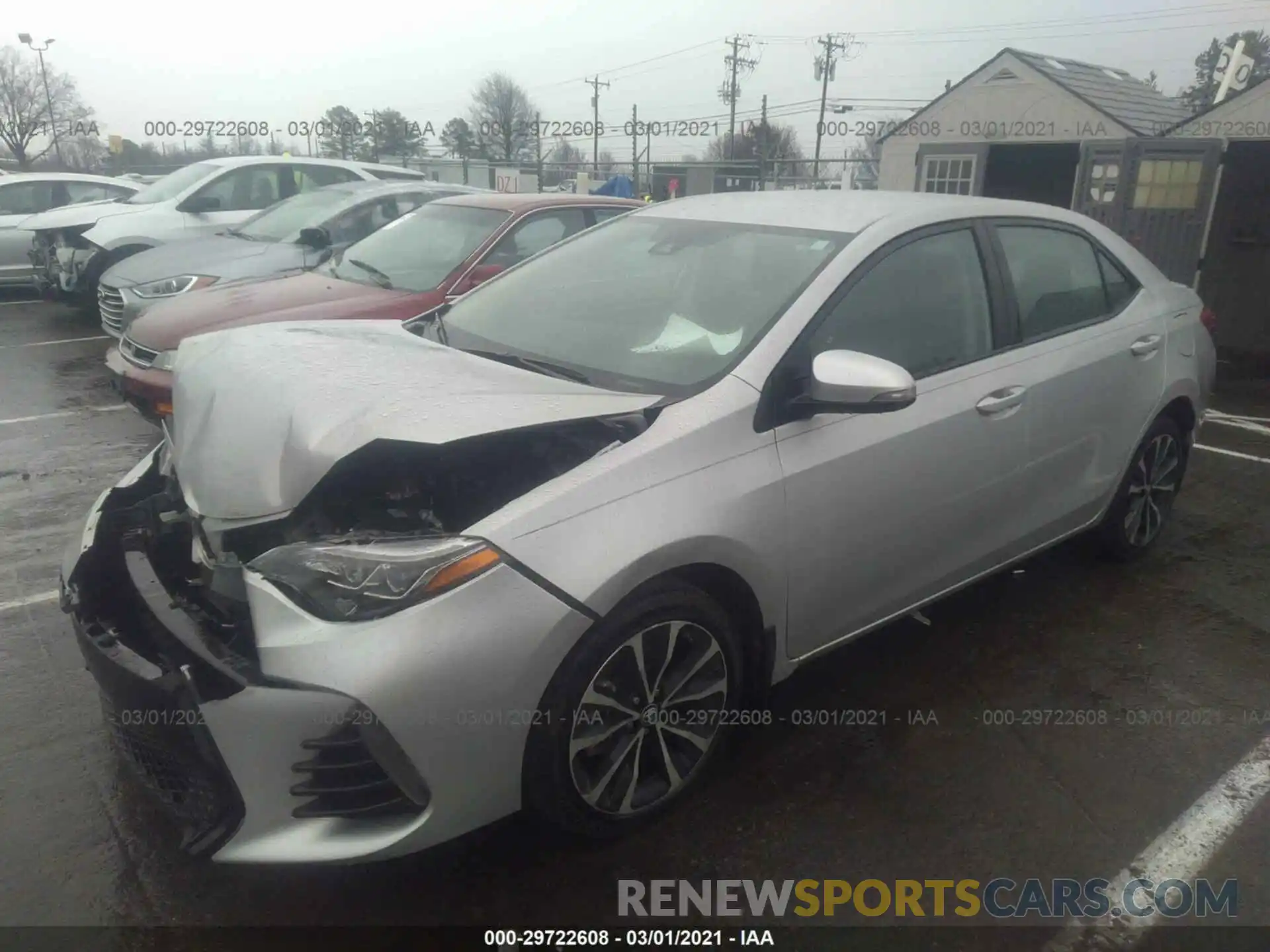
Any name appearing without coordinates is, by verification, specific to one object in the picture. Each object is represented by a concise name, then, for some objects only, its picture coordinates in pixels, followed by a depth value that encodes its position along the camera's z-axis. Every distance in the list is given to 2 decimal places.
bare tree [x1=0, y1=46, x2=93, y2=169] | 46.44
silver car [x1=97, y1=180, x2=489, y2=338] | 6.38
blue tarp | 16.92
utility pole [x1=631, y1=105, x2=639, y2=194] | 19.26
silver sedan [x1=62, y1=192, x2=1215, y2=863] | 1.94
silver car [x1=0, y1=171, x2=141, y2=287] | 10.55
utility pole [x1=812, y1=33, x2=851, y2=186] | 43.88
